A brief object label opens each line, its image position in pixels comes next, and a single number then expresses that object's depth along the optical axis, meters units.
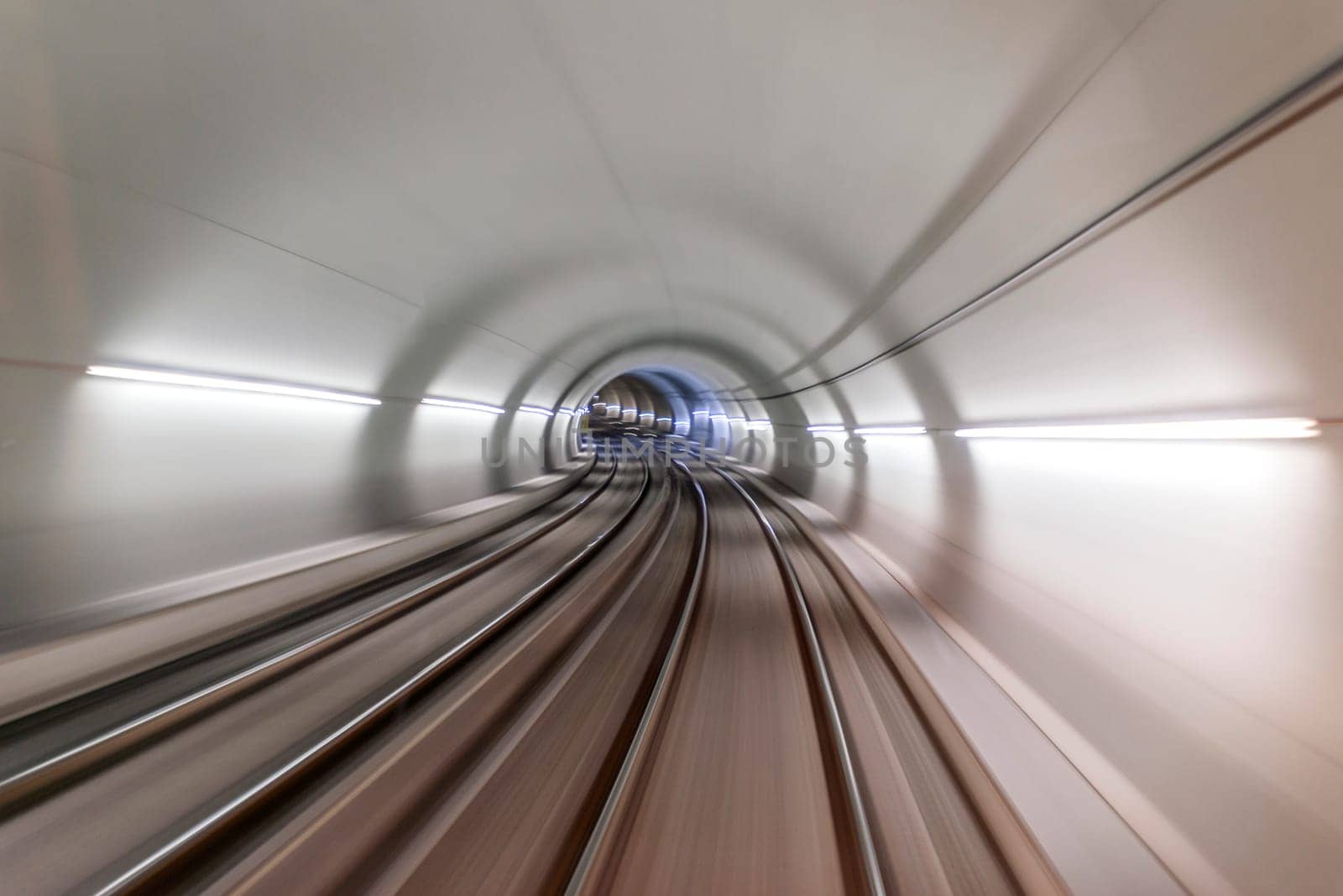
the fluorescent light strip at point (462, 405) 11.02
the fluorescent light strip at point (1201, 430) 2.81
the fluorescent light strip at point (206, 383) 5.30
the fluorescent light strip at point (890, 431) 8.40
